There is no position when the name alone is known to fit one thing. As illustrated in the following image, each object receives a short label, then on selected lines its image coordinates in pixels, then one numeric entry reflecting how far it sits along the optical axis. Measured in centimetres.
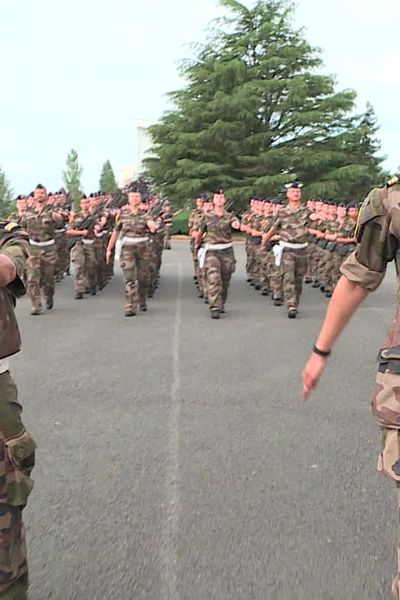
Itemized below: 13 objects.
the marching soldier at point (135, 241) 1123
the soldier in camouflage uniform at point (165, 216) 1579
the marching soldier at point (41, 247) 1101
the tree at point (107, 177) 7950
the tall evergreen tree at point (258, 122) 3891
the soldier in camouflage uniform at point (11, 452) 271
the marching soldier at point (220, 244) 1095
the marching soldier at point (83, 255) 1296
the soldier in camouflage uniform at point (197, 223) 1187
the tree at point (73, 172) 6556
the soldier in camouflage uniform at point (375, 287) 222
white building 5581
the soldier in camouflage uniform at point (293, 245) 1095
